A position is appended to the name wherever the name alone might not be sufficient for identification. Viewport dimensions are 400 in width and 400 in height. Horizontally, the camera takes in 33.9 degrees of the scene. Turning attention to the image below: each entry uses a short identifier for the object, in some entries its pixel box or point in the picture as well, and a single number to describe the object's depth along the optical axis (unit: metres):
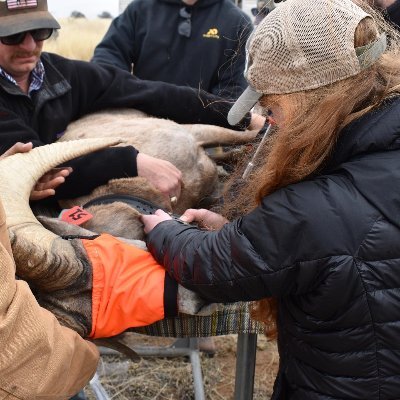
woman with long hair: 1.92
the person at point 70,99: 3.20
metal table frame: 3.01
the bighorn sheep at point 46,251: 2.12
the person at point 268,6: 2.47
